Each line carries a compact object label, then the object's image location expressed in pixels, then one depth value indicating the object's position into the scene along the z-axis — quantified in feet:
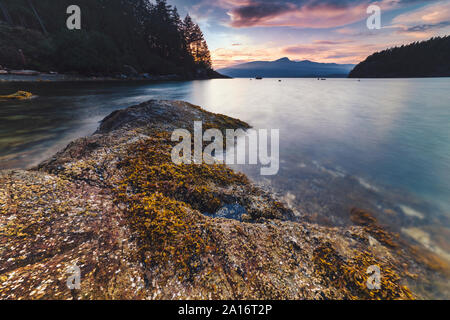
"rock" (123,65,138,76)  199.55
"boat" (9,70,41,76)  129.90
